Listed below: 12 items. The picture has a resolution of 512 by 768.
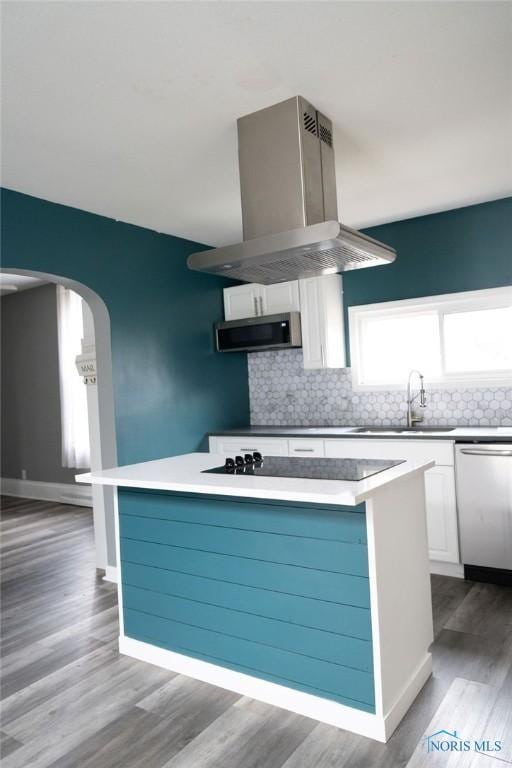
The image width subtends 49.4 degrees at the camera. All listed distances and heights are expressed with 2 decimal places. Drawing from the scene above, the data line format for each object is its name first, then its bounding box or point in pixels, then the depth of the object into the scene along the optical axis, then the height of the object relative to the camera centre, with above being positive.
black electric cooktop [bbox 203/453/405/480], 2.37 -0.39
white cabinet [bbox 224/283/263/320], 4.99 +0.80
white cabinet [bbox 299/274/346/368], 4.60 +0.52
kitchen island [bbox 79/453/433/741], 2.12 -0.86
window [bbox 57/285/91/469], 6.50 +0.12
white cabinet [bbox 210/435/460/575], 3.69 -0.65
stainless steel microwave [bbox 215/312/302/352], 4.64 +0.47
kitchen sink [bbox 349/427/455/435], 3.95 -0.37
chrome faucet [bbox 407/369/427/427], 4.36 -0.18
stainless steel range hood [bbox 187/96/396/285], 2.49 +0.88
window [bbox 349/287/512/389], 4.16 +0.31
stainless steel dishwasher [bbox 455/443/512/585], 3.49 -0.85
